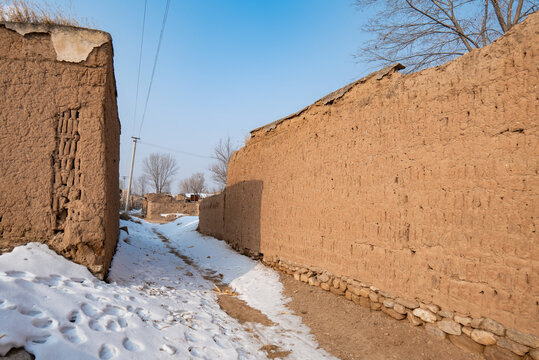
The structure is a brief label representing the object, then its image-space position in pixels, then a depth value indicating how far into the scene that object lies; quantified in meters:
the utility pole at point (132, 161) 23.77
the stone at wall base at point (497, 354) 2.47
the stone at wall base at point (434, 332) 2.98
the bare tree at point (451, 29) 9.59
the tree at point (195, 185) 56.39
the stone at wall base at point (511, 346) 2.42
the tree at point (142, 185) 68.65
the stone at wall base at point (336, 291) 4.39
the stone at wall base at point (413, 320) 3.23
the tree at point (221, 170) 29.77
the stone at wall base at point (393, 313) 3.44
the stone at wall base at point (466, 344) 2.69
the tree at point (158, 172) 51.19
